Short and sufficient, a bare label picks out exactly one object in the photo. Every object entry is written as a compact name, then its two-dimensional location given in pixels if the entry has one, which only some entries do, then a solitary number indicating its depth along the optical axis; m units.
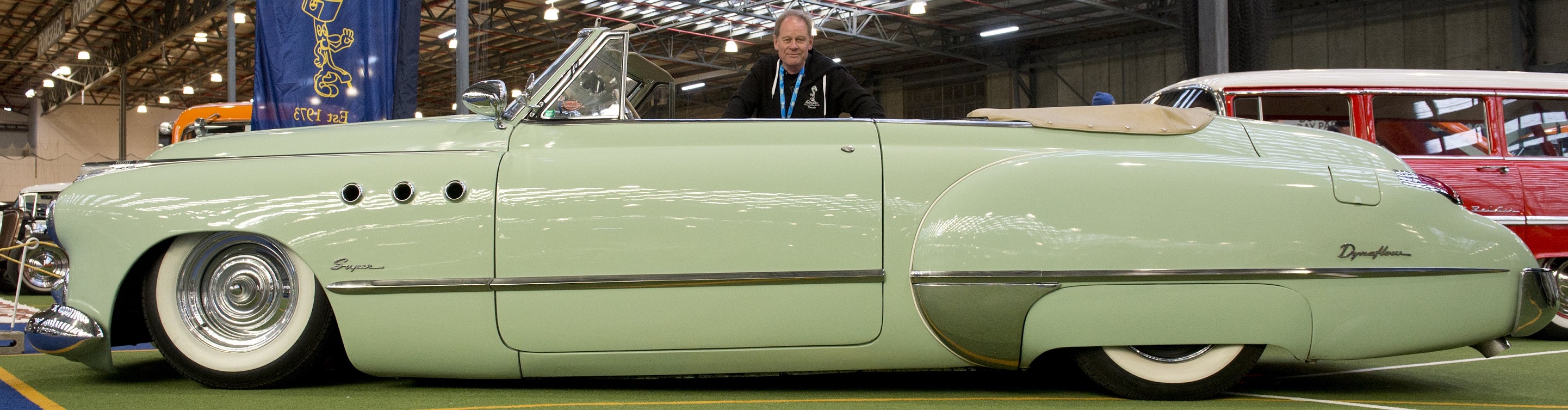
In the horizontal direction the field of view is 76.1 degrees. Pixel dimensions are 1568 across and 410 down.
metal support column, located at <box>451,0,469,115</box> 6.73
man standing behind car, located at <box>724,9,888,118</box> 3.74
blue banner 6.61
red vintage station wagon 5.15
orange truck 9.85
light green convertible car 2.77
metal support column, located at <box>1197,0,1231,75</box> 7.82
